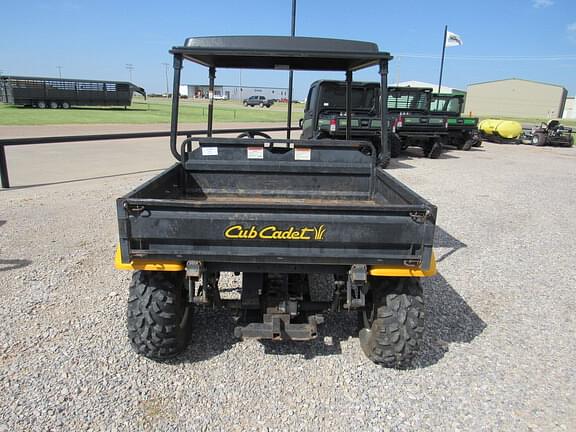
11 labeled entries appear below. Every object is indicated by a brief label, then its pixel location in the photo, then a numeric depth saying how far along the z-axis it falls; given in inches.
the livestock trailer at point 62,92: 1259.8
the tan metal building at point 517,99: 2568.9
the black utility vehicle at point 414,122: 490.3
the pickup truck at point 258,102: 2180.1
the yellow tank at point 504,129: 796.0
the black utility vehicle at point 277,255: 93.9
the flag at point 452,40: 909.8
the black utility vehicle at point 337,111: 380.5
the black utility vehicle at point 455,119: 561.3
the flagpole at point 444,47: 886.3
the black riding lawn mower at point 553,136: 786.8
